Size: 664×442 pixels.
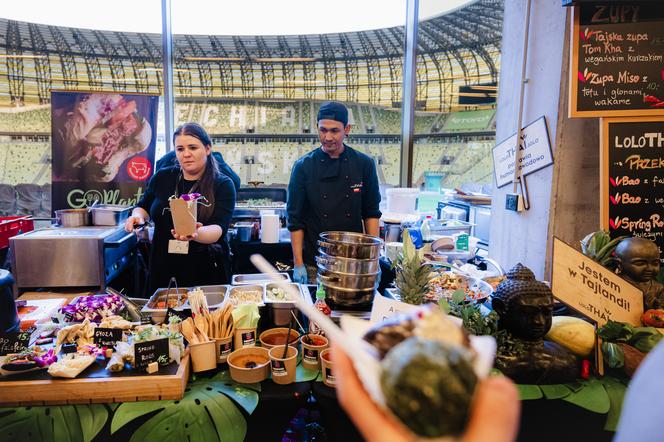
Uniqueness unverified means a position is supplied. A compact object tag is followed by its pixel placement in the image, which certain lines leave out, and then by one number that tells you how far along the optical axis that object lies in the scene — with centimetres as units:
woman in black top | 251
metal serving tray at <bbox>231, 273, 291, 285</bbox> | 212
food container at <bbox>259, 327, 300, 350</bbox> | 148
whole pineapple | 162
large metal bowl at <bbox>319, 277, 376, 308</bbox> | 169
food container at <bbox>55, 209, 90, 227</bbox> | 345
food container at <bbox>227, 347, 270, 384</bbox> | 130
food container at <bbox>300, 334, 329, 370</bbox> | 138
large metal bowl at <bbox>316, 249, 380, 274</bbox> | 165
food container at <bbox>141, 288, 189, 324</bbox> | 158
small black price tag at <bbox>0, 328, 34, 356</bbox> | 131
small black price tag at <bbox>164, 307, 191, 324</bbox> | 151
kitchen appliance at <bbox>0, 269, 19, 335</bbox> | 135
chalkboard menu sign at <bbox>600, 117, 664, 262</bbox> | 222
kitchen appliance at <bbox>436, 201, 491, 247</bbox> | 420
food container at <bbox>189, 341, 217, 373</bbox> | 133
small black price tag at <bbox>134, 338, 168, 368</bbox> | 124
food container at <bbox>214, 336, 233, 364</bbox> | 139
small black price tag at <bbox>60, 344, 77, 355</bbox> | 134
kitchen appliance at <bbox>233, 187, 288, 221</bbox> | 419
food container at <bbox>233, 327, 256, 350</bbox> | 145
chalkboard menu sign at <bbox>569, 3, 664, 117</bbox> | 220
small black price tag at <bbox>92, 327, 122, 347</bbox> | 140
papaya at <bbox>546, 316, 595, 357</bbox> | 144
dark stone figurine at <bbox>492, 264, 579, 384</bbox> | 136
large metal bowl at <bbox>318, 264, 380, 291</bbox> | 167
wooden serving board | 118
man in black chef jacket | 283
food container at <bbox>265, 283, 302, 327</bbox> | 166
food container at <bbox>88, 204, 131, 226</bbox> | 351
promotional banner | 389
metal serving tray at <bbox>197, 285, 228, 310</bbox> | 196
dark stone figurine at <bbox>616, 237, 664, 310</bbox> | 154
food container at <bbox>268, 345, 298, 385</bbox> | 129
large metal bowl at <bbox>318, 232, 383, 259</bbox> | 164
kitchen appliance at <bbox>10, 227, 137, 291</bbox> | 304
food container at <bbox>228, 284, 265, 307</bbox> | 178
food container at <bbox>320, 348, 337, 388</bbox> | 128
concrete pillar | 240
